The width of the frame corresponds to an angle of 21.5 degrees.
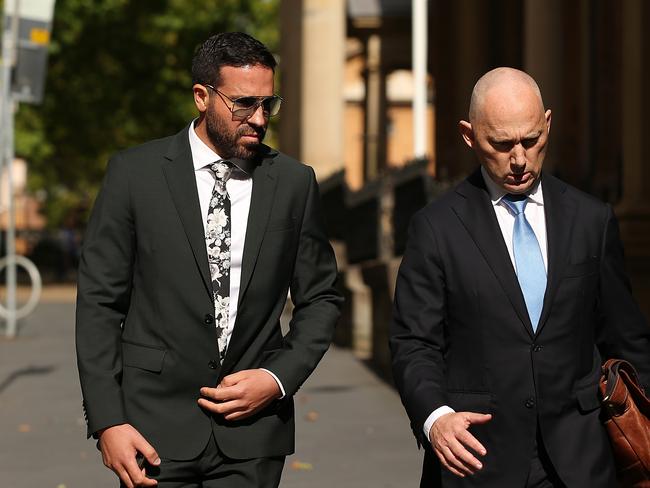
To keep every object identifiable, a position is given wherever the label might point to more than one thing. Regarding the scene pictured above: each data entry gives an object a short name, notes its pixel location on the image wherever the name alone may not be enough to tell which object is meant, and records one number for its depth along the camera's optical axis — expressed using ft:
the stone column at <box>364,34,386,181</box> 134.82
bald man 14.55
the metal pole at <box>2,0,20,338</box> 67.31
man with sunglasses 15.25
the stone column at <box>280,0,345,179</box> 84.12
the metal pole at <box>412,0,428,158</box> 82.96
